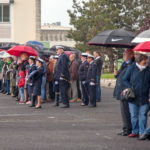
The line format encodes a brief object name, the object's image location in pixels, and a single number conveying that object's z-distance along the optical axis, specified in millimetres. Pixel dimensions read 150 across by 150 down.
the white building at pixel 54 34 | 133475
